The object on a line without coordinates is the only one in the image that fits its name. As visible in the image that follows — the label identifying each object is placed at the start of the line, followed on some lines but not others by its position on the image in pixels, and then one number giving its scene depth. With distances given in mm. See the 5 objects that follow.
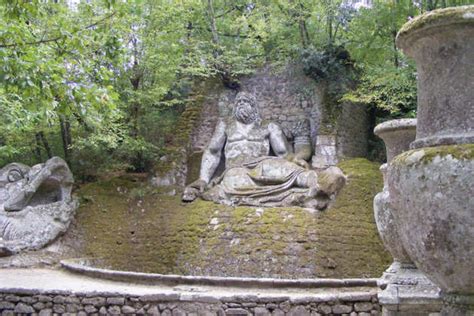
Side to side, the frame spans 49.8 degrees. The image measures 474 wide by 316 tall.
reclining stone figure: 9300
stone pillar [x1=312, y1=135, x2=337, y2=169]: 10727
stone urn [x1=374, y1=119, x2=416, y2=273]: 4281
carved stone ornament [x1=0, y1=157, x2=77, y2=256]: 9570
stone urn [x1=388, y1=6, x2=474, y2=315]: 2543
